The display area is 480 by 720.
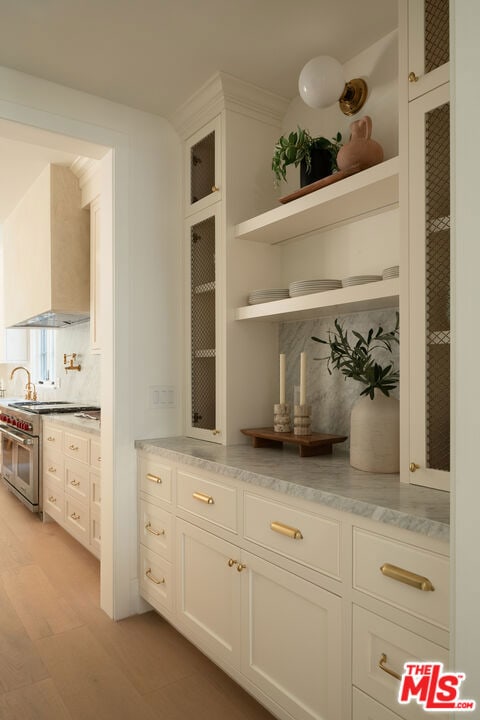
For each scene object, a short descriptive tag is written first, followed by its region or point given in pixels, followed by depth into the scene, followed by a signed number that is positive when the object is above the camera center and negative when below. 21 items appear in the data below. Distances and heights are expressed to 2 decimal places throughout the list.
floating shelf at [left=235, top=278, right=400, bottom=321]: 1.76 +0.23
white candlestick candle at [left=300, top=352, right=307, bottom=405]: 2.14 -0.08
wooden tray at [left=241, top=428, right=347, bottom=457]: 2.04 -0.32
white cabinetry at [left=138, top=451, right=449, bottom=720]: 1.24 -0.70
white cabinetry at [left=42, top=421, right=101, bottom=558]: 3.09 -0.81
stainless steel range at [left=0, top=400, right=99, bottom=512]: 4.03 -0.70
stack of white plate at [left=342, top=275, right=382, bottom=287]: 1.87 +0.31
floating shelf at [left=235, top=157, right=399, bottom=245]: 1.79 +0.62
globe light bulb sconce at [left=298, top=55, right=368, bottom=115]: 1.87 +1.04
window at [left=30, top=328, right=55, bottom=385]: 5.61 +0.09
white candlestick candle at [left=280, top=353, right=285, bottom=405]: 2.27 -0.08
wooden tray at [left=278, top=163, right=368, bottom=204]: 1.89 +0.71
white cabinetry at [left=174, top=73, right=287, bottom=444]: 2.43 +0.54
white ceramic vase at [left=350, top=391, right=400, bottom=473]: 1.75 -0.26
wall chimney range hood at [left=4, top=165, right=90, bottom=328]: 3.86 +0.91
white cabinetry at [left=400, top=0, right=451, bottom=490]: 1.52 +0.33
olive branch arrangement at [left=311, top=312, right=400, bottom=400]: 1.79 -0.02
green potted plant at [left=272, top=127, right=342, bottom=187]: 2.14 +0.88
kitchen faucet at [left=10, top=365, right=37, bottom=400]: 5.76 -0.33
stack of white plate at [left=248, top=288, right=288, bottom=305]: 2.33 +0.31
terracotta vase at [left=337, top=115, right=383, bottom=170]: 1.89 +0.80
